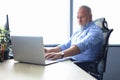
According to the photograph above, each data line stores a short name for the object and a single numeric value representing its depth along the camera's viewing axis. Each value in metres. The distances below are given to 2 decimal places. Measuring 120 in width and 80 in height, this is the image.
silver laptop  1.54
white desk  1.23
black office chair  1.98
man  1.97
